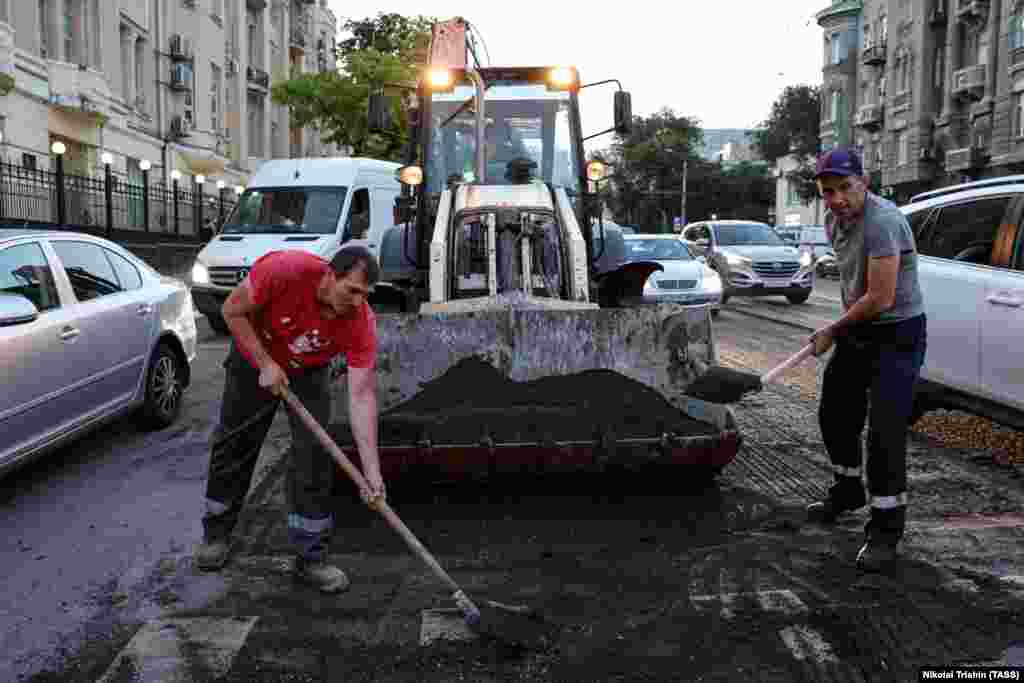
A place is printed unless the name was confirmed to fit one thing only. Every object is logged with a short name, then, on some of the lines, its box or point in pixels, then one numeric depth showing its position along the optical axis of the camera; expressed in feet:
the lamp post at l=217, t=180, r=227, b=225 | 90.69
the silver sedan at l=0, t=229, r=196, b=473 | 19.97
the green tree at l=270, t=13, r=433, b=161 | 134.51
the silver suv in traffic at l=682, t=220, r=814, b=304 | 68.74
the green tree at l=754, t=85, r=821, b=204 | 231.50
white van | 49.03
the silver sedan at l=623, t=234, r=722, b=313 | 55.52
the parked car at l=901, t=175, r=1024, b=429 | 20.77
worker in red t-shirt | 14.60
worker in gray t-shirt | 15.94
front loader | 18.40
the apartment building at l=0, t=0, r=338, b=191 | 75.66
